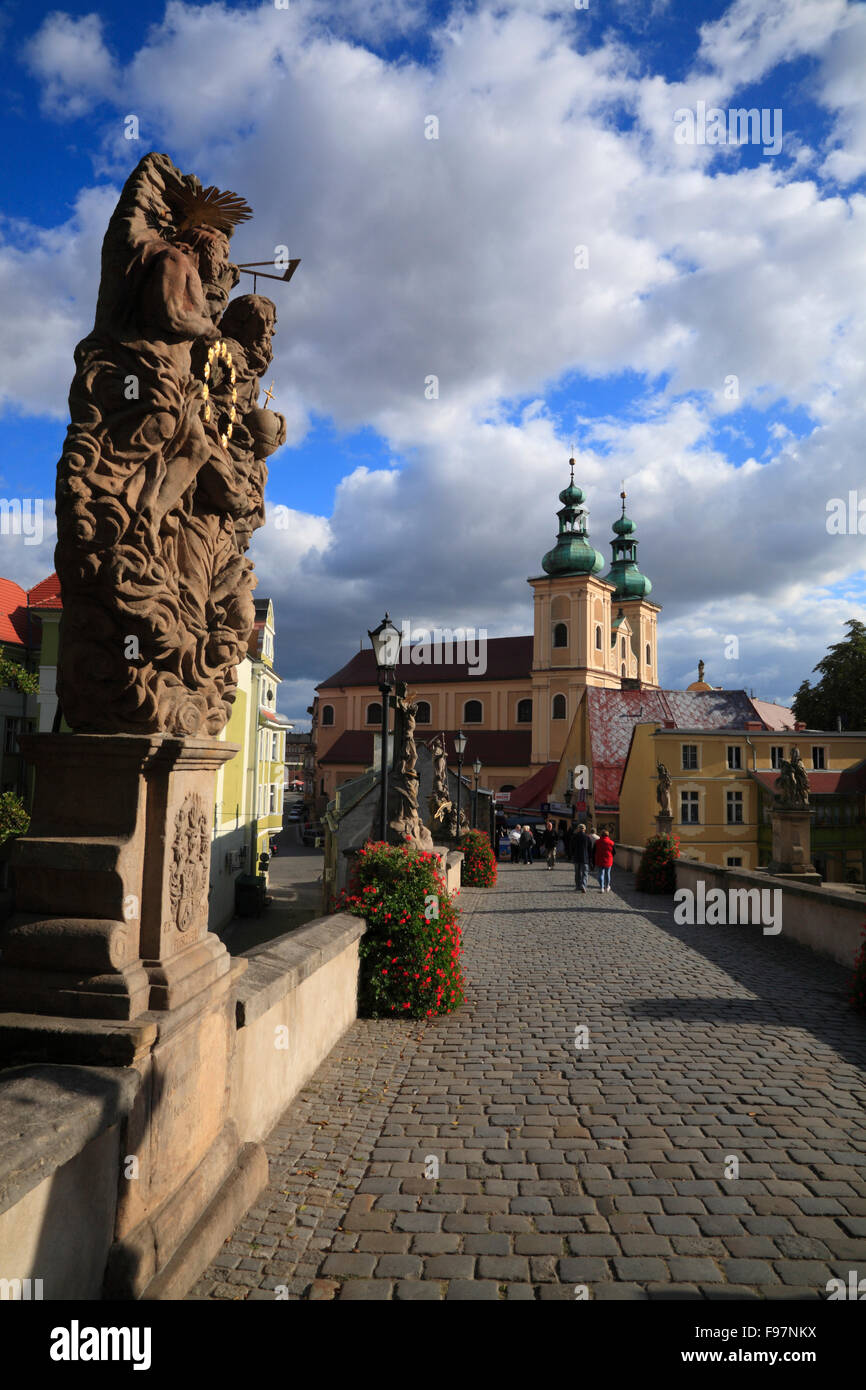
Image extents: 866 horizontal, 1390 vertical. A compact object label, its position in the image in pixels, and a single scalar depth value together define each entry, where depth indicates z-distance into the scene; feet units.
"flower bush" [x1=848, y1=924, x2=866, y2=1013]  26.43
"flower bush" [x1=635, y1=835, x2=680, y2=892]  65.57
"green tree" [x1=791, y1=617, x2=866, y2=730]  161.27
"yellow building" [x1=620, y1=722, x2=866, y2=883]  121.29
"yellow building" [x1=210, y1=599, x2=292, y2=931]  87.40
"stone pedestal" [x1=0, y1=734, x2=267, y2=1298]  10.07
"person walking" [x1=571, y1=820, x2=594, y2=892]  66.64
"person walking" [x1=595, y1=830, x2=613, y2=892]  64.69
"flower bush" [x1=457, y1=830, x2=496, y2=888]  71.03
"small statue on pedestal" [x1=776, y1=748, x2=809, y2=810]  53.78
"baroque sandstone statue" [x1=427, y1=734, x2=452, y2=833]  71.61
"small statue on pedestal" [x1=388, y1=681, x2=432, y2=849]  41.29
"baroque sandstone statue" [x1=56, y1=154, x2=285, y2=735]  10.93
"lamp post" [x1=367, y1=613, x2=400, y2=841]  32.24
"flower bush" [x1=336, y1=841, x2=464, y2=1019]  25.18
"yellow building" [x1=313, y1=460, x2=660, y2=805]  215.72
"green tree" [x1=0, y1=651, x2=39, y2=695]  63.98
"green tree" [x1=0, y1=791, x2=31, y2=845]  60.39
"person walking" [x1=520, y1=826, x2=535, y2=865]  107.14
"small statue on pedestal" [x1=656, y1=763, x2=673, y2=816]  88.84
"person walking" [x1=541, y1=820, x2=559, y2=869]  93.81
